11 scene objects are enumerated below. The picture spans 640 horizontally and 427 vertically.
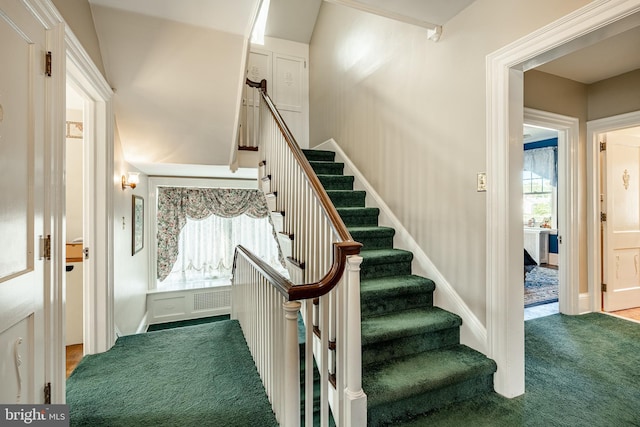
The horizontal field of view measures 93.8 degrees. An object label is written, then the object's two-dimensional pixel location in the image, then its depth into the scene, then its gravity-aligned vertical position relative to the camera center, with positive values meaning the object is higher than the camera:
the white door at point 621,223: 3.42 -0.12
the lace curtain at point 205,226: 5.12 -0.19
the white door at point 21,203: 1.17 +0.06
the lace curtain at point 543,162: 5.90 +1.03
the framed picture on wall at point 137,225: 3.69 -0.11
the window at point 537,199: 6.14 +0.28
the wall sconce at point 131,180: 3.19 +0.40
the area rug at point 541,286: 3.94 -1.14
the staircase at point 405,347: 1.72 -0.92
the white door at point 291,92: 5.00 +2.07
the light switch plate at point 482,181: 2.05 +0.22
